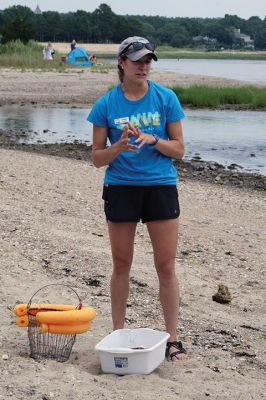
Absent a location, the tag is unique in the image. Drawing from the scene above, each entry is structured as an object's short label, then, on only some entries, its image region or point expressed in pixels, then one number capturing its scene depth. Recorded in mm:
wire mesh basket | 7145
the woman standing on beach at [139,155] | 7061
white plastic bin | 6860
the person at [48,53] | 66927
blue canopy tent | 71703
